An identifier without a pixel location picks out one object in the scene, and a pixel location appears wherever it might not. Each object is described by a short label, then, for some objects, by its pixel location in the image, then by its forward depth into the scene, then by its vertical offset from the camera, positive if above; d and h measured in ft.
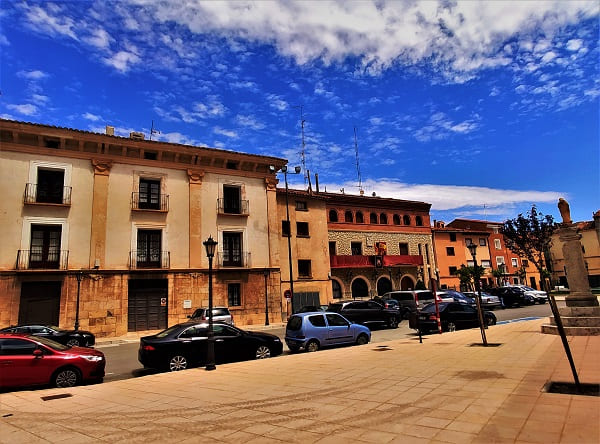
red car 30.01 -4.08
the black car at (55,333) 51.24 -2.89
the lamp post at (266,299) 87.71 +0.07
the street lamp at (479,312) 38.73 -2.53
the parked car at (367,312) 65.17 -3.16
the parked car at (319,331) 44.96 -4.18
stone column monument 39.88 -1.36
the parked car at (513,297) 103.30 -3.03
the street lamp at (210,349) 35.58 -4.21
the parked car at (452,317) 56.44 -4.23
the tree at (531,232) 119.03 +16.61
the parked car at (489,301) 93.56 -3.41
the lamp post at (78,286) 69.79 +4.44
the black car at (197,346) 35.94 -4.30
